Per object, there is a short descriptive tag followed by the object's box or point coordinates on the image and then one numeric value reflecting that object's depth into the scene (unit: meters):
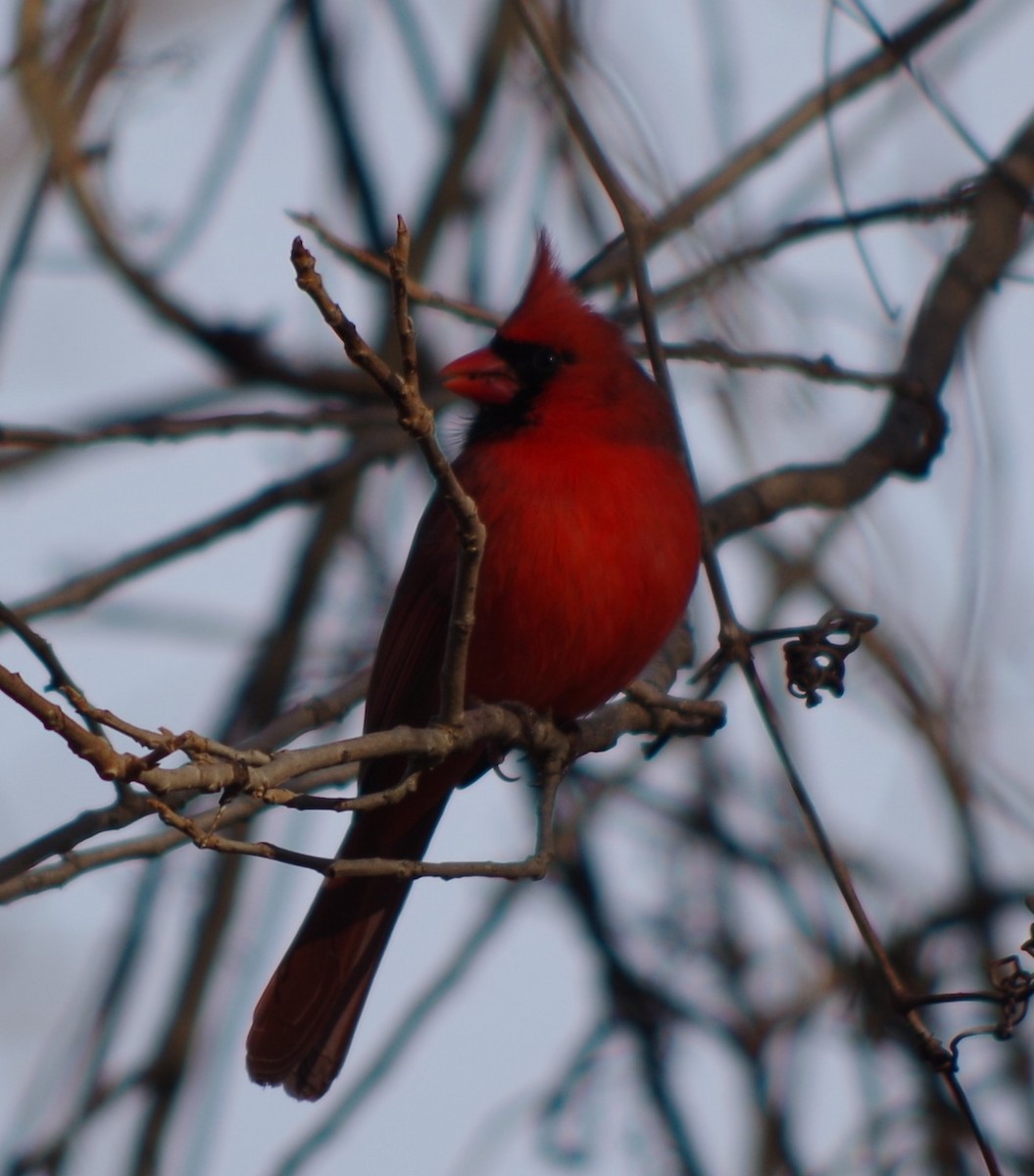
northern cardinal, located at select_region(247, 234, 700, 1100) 5.68
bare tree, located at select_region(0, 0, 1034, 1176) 6.23
